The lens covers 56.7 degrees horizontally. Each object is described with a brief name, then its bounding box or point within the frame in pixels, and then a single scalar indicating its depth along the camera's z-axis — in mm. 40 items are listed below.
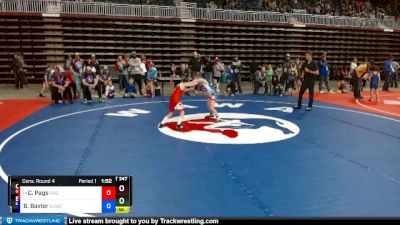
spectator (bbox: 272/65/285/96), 16484
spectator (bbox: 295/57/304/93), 17234
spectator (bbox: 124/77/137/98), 14906
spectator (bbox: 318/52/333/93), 17125
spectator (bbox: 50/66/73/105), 12841
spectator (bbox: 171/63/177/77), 19144
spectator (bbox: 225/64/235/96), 16422
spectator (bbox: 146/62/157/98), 15072
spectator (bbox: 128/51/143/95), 15398
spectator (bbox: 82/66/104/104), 13156
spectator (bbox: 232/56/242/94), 17109
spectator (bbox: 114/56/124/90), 15958
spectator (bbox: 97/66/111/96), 14445
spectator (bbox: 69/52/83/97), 14427
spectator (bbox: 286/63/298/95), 16172
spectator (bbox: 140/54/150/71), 16202
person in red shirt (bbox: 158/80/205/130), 8789
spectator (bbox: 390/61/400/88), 21153
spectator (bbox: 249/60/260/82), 19622
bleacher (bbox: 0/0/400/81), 19375
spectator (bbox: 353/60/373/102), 14352
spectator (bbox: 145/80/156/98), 14989
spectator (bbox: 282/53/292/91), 16406
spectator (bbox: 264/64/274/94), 16812
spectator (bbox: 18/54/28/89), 17695
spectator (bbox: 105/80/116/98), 14680
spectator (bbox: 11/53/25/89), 17500
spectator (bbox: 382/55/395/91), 19391
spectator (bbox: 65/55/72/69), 15173
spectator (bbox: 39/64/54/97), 13578
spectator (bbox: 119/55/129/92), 15773
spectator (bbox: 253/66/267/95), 16734
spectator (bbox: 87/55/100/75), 15227
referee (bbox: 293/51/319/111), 11594
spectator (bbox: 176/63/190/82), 16959
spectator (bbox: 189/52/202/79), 16438
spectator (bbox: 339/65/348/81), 20419
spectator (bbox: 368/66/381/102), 13658
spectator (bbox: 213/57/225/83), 17062
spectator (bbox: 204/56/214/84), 17031
